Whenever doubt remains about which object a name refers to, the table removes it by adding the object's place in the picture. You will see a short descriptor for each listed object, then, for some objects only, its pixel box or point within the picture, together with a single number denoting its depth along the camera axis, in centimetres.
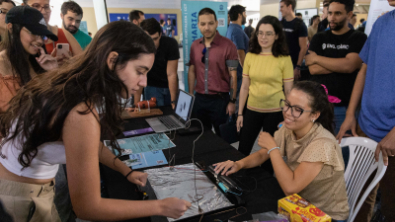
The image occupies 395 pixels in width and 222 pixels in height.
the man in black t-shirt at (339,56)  185
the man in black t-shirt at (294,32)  337
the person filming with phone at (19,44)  130
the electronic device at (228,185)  101
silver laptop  180
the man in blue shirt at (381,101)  134
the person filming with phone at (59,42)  204
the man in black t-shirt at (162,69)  235
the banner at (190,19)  370
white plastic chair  125
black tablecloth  97
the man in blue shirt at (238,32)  353
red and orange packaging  78
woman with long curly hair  69
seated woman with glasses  109
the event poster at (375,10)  209
